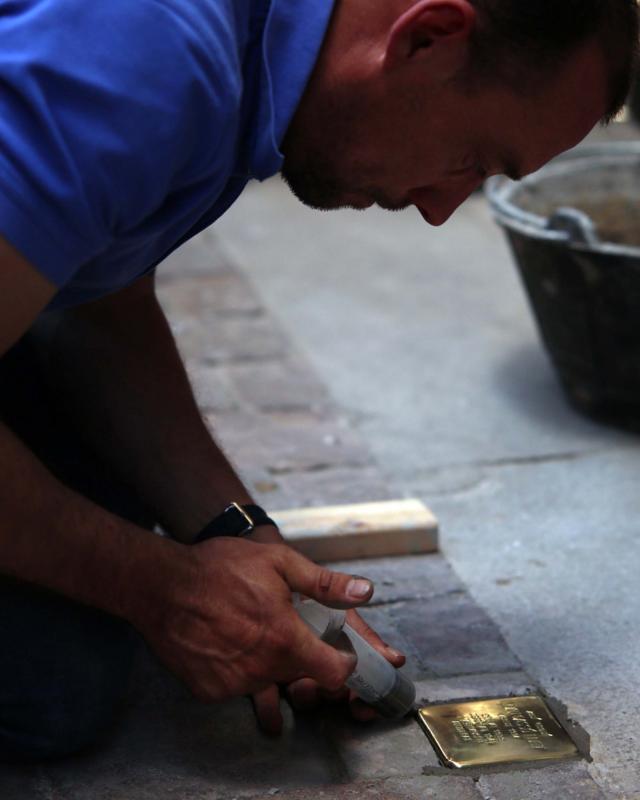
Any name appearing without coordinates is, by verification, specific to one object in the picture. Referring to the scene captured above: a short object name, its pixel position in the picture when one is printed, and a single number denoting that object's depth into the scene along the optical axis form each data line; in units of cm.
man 133
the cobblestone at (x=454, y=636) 169
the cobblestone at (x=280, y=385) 224
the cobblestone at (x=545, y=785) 151
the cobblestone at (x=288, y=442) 208
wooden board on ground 185
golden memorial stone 156
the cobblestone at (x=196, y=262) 269
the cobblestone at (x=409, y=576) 181
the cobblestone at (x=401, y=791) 152
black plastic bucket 205
